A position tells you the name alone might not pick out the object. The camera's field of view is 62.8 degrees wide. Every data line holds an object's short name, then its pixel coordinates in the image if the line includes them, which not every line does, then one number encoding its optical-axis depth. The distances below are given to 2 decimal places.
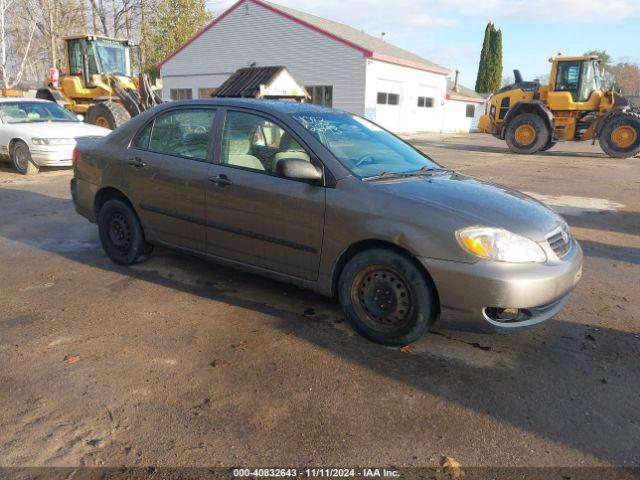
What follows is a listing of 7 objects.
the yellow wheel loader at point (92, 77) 15.32
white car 10.50
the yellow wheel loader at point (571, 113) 16.84
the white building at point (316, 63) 27.12
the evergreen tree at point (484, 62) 50.88
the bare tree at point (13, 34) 27.39
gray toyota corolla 3.23
